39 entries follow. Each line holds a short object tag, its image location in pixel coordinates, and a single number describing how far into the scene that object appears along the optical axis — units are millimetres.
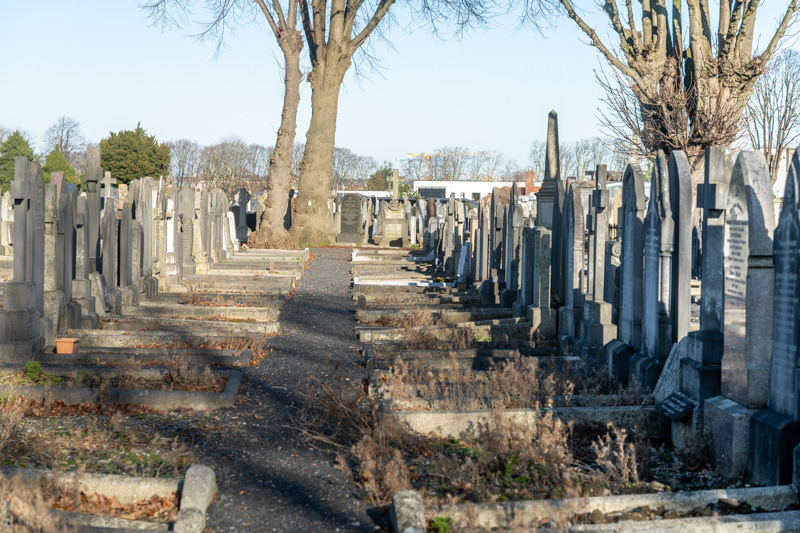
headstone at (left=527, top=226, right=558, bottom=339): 9992
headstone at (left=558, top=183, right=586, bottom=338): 9180
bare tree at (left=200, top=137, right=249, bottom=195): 64887
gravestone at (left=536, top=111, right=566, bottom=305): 18259
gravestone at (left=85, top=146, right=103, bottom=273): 10914
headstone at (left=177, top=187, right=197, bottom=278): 15953
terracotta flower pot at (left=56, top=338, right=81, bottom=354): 8422
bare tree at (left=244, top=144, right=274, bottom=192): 72475
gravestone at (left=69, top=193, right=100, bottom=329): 9953
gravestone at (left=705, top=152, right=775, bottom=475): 4809
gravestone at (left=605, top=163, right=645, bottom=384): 7312
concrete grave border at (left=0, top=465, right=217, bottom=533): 4410
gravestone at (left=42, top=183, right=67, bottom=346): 8883
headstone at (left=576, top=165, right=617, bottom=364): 8086
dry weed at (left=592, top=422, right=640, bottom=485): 4777
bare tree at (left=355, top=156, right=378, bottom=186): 91375
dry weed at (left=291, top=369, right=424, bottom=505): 4715
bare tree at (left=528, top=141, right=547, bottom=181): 85875
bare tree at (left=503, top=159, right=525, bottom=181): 99238
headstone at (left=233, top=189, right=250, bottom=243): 32875
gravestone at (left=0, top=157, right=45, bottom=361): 8000
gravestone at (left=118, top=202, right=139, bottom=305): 11969
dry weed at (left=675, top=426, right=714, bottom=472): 5137
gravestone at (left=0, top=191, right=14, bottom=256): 20681
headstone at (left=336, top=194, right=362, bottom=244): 32125
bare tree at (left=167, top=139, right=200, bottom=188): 74681
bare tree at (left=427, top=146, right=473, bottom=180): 97812
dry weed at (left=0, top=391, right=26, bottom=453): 5348
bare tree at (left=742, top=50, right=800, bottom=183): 31234
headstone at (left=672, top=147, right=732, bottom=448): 5484
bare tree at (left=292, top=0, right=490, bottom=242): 27297
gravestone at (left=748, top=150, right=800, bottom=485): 4465
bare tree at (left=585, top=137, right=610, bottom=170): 78369
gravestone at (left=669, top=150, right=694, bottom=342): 6496
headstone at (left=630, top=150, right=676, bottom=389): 6618
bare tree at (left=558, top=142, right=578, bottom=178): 83500
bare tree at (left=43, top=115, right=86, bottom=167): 74688
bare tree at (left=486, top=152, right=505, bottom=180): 98700
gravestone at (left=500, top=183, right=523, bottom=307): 12141
